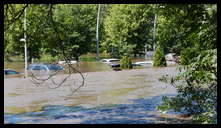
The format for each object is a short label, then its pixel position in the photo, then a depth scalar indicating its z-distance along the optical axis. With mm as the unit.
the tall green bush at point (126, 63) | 33844
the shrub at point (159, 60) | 33241
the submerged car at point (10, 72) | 30278
